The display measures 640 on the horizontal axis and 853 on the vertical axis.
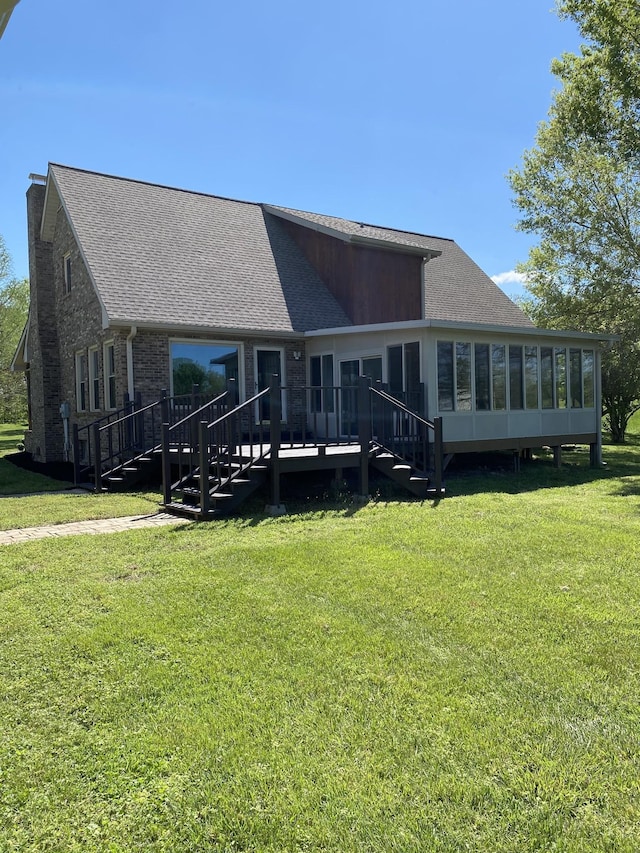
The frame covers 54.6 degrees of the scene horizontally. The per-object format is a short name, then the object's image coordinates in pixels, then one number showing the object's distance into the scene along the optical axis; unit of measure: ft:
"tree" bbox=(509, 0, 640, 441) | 66.03
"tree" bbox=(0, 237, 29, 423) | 107.86
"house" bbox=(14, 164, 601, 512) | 41.78
